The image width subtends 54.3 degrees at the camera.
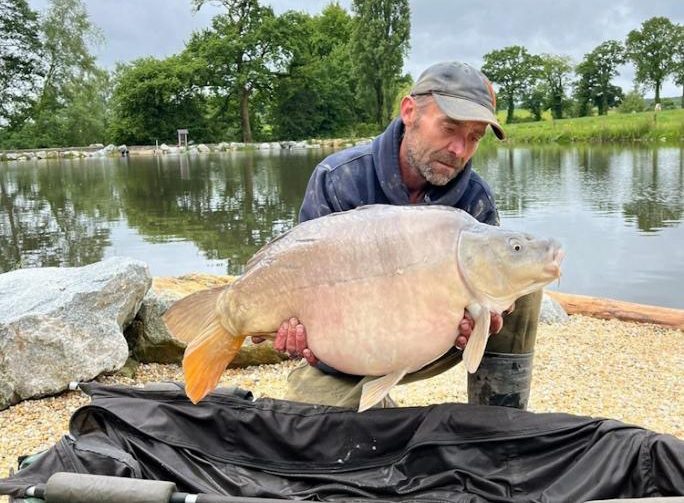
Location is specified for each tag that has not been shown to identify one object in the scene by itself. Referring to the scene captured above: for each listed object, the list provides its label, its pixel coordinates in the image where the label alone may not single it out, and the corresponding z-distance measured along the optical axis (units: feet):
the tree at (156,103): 98.02
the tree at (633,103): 113.19
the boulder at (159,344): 10.53
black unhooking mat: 4.81
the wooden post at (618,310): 12.15
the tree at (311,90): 104.68
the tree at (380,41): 100.32
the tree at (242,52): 100.32
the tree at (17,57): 95.76
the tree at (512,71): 134.31
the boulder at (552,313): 12.56
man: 6.19
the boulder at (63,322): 8.46
